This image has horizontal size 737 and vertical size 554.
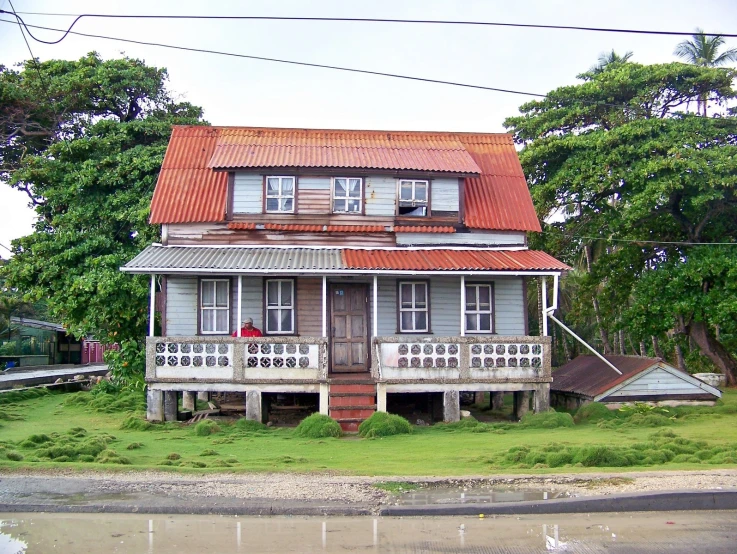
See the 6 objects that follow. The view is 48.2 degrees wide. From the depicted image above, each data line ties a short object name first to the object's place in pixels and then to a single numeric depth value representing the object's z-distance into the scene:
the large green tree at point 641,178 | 23.72
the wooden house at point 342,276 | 19.28
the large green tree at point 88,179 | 24.20
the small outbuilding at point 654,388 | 20.53
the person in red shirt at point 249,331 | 20.00
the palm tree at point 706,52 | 35.12
